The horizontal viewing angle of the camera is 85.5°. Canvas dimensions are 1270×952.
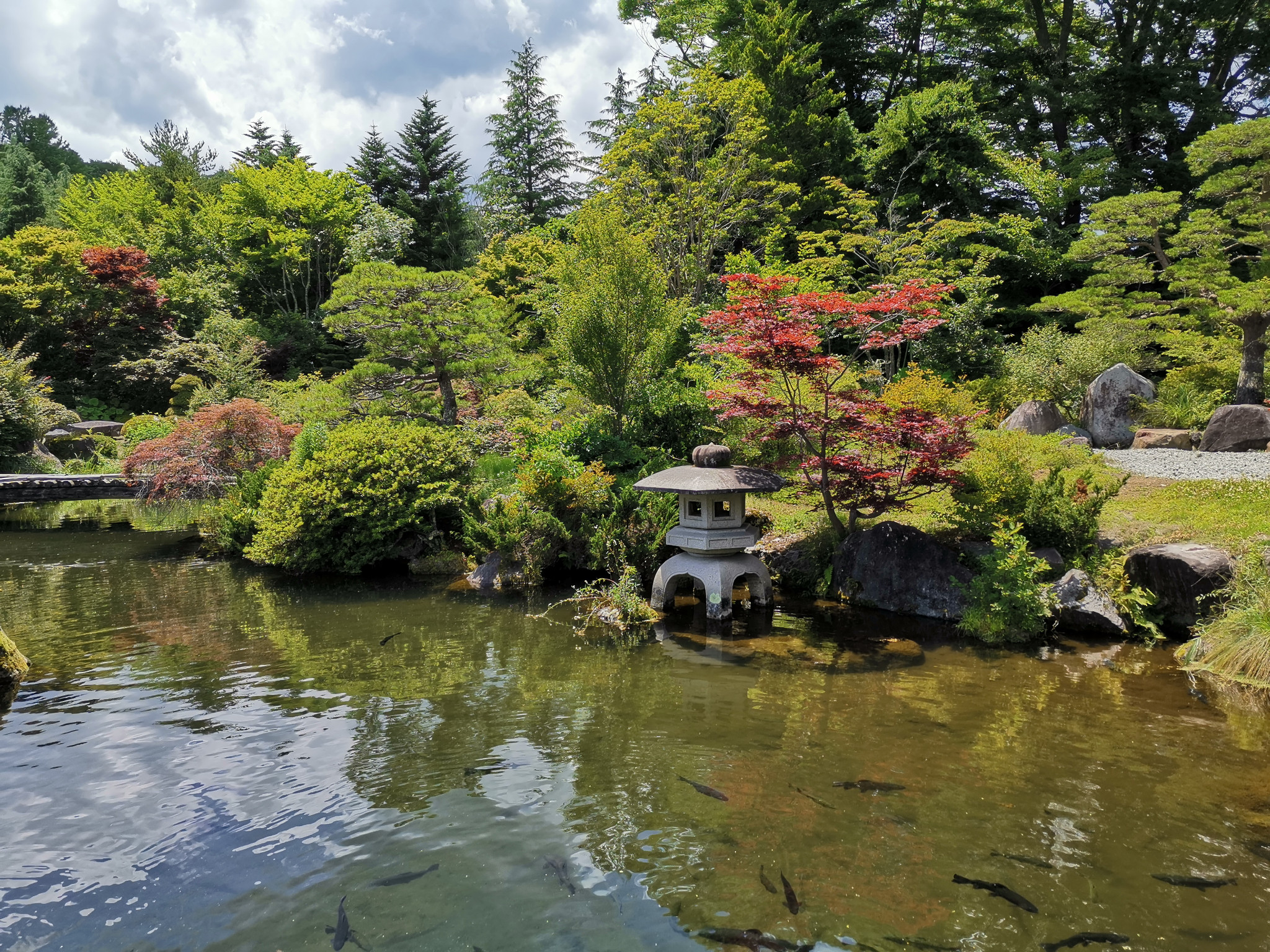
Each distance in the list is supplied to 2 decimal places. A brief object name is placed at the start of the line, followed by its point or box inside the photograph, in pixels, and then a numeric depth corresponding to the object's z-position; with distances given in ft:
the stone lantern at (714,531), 29.35
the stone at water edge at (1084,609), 25.93
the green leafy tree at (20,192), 124.57
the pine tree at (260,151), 116.98
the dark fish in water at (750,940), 11.48
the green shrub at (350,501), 36.94
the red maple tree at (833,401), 28.14
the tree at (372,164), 111.14
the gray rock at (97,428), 77.41
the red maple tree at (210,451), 46.68
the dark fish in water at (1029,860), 13.26
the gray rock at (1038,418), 46.98
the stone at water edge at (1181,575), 23.90
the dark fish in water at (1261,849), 13.38
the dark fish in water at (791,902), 12.35
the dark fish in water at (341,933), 11.87
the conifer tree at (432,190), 105.19
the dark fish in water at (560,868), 13.33
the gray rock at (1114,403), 45.55
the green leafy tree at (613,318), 40.29
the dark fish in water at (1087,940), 11.25
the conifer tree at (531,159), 105.50
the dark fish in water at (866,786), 16.12
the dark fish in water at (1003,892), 12.25
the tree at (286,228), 93.45
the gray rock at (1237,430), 39.50
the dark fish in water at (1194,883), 12.54
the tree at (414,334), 42.88
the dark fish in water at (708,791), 16.05
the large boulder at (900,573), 28.91
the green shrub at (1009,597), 25.38
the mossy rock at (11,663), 23.66
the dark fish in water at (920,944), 11.35
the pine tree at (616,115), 88.17
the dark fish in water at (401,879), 13.34
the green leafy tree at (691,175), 59.11
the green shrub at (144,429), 69.77
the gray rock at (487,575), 36.06
